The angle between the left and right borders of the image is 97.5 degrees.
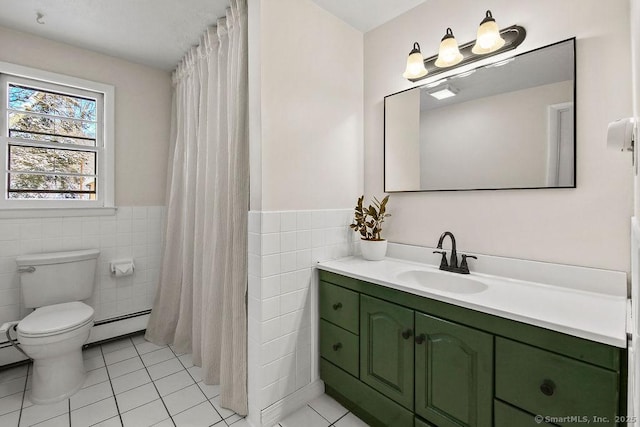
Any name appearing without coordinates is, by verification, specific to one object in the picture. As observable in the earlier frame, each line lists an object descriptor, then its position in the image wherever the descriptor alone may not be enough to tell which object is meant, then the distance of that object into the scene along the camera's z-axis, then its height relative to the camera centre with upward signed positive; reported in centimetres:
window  211 +55
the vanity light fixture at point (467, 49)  140 +86
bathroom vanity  87 -55
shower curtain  168 -5
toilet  172 -72
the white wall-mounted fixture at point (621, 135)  77 +21
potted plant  186 -14
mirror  133 +45
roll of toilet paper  244 -52
